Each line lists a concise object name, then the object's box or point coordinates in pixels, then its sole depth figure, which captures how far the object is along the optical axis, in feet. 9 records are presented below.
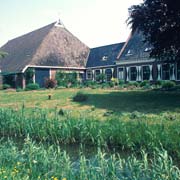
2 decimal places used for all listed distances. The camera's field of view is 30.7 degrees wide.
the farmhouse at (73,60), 122.12
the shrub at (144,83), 105.91
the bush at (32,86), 118.73
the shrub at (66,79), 130.32
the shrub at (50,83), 124.36
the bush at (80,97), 68.39
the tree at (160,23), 61.21
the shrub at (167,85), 92.83
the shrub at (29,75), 127.85
